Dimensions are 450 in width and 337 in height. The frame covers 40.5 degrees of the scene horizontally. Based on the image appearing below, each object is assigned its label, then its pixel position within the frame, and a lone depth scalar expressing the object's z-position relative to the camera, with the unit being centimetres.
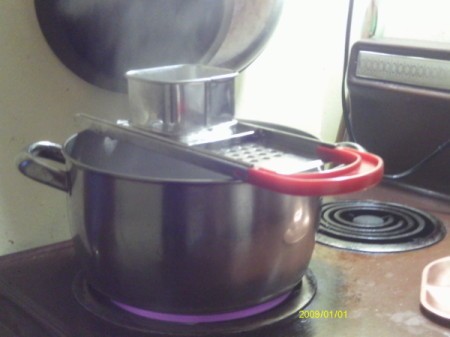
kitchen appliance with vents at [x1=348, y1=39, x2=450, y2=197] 87
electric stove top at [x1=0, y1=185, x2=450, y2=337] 54
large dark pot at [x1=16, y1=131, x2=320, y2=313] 49
